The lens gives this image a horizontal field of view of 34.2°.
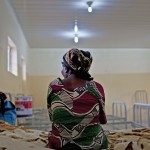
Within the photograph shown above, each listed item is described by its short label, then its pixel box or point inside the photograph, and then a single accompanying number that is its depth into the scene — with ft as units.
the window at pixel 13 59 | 15.69
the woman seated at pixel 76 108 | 4.78
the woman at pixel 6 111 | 8.60
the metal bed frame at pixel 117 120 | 11.00
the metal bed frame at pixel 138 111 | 9.86
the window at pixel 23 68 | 20.93
